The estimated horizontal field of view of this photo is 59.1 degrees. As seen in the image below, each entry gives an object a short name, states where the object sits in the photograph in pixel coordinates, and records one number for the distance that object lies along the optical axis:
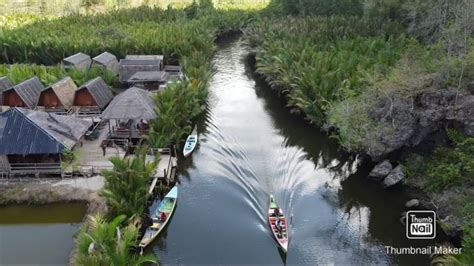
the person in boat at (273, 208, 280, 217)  20.95
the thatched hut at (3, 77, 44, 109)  32.47
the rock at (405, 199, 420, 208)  22.53
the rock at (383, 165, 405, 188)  24.16
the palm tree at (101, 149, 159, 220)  19.78
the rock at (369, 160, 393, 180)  24.97
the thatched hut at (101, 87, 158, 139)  27.83
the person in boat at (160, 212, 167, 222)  21.03
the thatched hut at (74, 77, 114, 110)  32.75
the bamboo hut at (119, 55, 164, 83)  41.03
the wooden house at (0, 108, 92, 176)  23.19
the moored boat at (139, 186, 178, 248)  19.91
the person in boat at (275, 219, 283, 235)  19.95
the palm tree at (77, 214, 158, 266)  15.92
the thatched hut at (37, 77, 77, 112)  32.34
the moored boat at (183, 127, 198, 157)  28.11
